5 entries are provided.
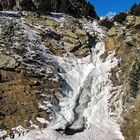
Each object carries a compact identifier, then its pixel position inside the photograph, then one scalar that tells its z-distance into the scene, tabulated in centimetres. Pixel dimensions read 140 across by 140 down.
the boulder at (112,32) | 1971
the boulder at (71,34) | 1951
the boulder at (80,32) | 2000
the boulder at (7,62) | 1465
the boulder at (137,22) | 1904
